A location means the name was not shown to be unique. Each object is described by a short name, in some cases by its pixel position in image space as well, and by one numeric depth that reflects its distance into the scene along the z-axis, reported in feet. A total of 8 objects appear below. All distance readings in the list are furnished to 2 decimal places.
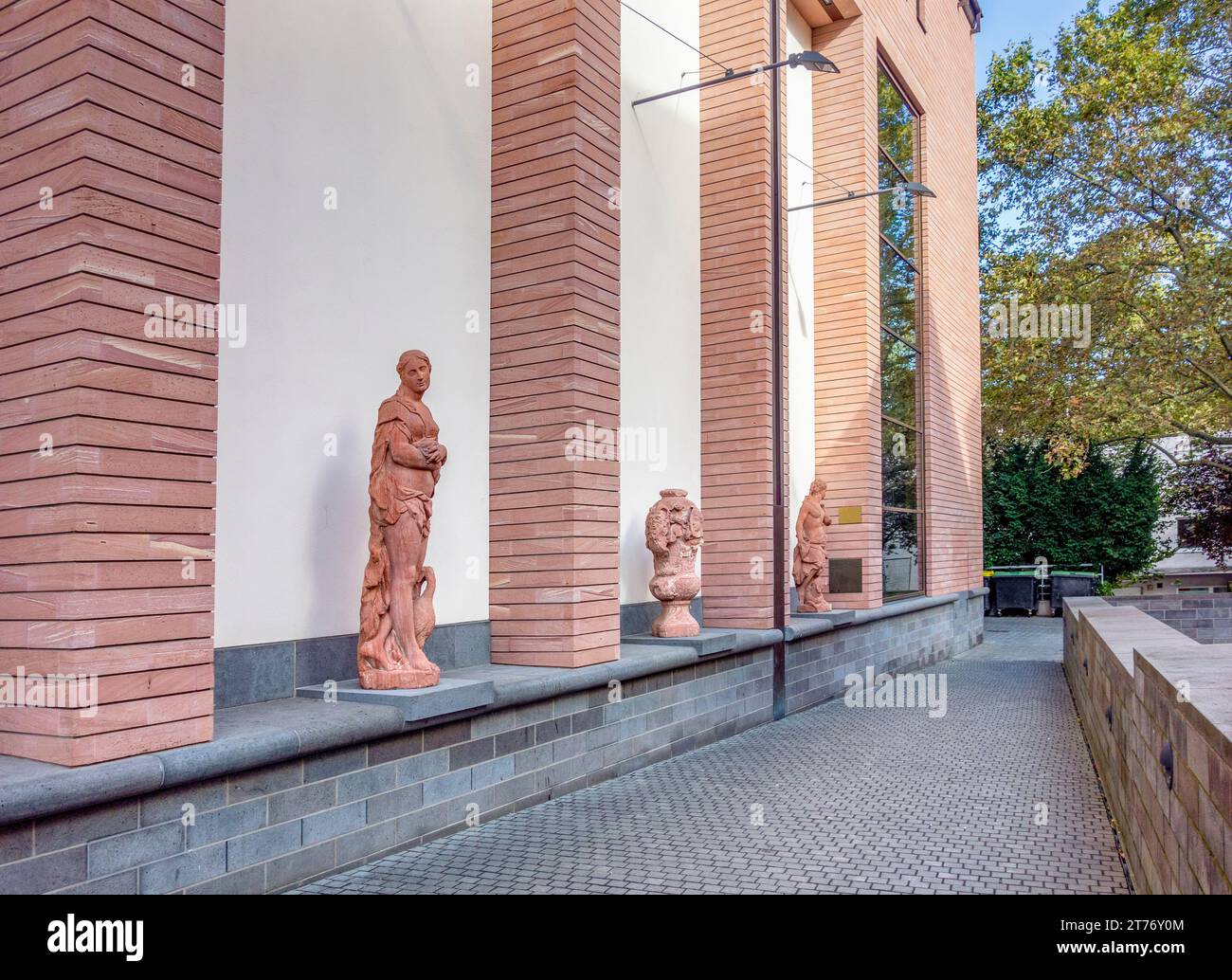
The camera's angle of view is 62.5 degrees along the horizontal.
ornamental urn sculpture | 27.48
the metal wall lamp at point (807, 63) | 28.73
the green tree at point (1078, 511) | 85.30
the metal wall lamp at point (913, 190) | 39.23
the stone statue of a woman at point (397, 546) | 17.53
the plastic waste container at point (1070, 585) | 77.25
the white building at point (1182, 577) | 77.51
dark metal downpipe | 32.32
